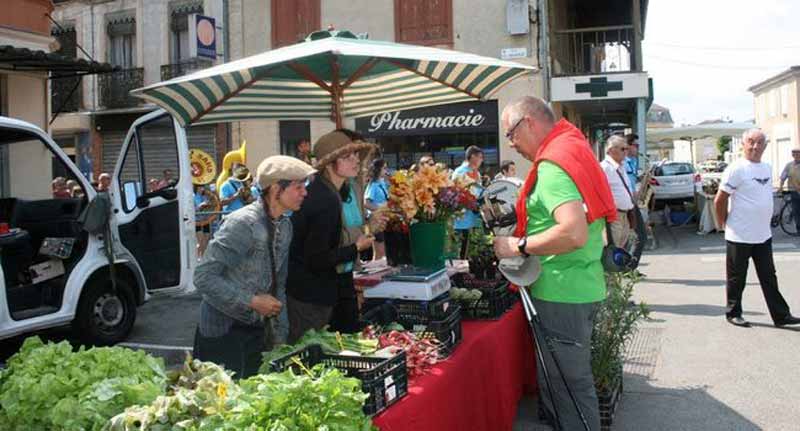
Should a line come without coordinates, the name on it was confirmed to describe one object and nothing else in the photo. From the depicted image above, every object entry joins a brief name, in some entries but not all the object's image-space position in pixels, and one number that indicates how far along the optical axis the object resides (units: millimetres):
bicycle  16328
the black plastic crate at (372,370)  2615
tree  72538
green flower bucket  4578
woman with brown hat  3953
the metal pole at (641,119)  16266
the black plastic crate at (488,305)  4410
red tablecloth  2900
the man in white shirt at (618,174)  7937
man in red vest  3311
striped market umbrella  4762
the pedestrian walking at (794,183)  15719
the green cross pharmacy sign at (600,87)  16312
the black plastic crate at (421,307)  3867
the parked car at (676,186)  20625
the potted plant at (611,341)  4633
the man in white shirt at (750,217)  6992
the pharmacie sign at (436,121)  17969
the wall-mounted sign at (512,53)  17453
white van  7113
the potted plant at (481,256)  4965
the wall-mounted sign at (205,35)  17750
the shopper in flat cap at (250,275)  3512
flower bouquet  4582
